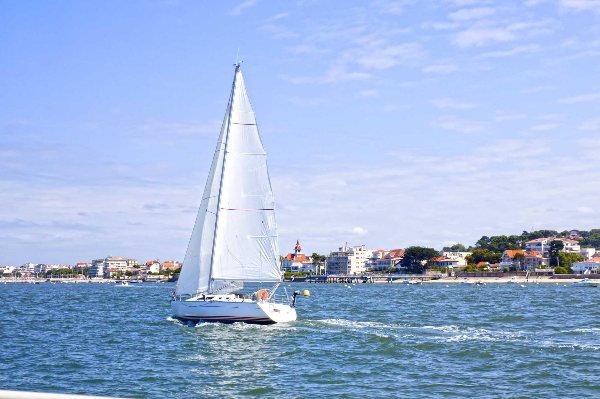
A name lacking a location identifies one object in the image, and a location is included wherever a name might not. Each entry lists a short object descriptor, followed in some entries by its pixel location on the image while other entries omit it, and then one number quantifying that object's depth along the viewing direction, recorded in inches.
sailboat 1804.9
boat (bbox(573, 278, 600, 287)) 7467.5
